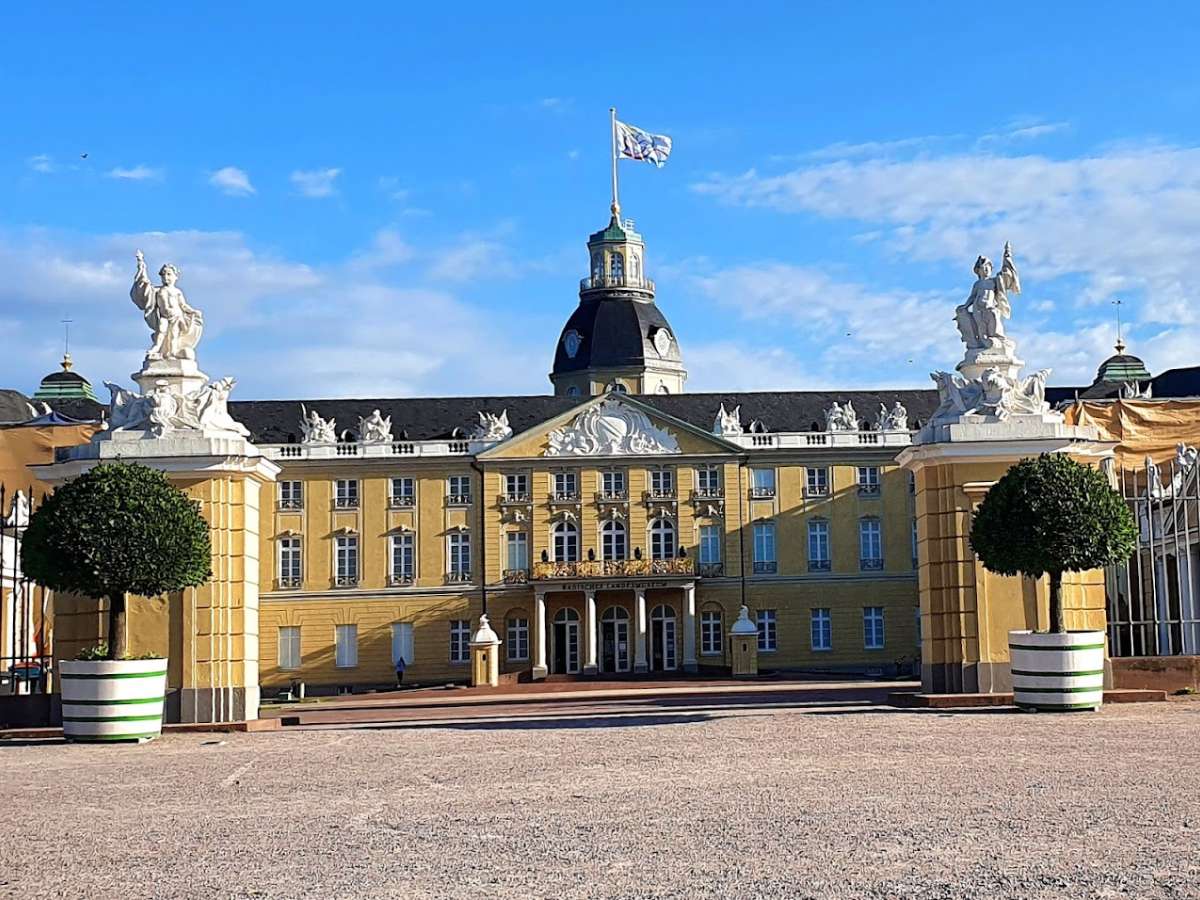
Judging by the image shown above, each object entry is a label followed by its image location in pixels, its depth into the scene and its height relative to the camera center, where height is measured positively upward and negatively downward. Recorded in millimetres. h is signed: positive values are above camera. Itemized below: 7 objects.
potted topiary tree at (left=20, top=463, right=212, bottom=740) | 19922 +605
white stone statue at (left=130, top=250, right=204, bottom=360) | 23031 +4125
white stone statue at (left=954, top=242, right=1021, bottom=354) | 23500 +4032
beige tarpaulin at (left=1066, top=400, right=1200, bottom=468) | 46281 +4639
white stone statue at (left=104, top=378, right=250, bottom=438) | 22578 +2751
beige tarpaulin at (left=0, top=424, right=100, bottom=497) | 48562 +4996
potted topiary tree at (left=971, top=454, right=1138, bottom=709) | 20656 +569
